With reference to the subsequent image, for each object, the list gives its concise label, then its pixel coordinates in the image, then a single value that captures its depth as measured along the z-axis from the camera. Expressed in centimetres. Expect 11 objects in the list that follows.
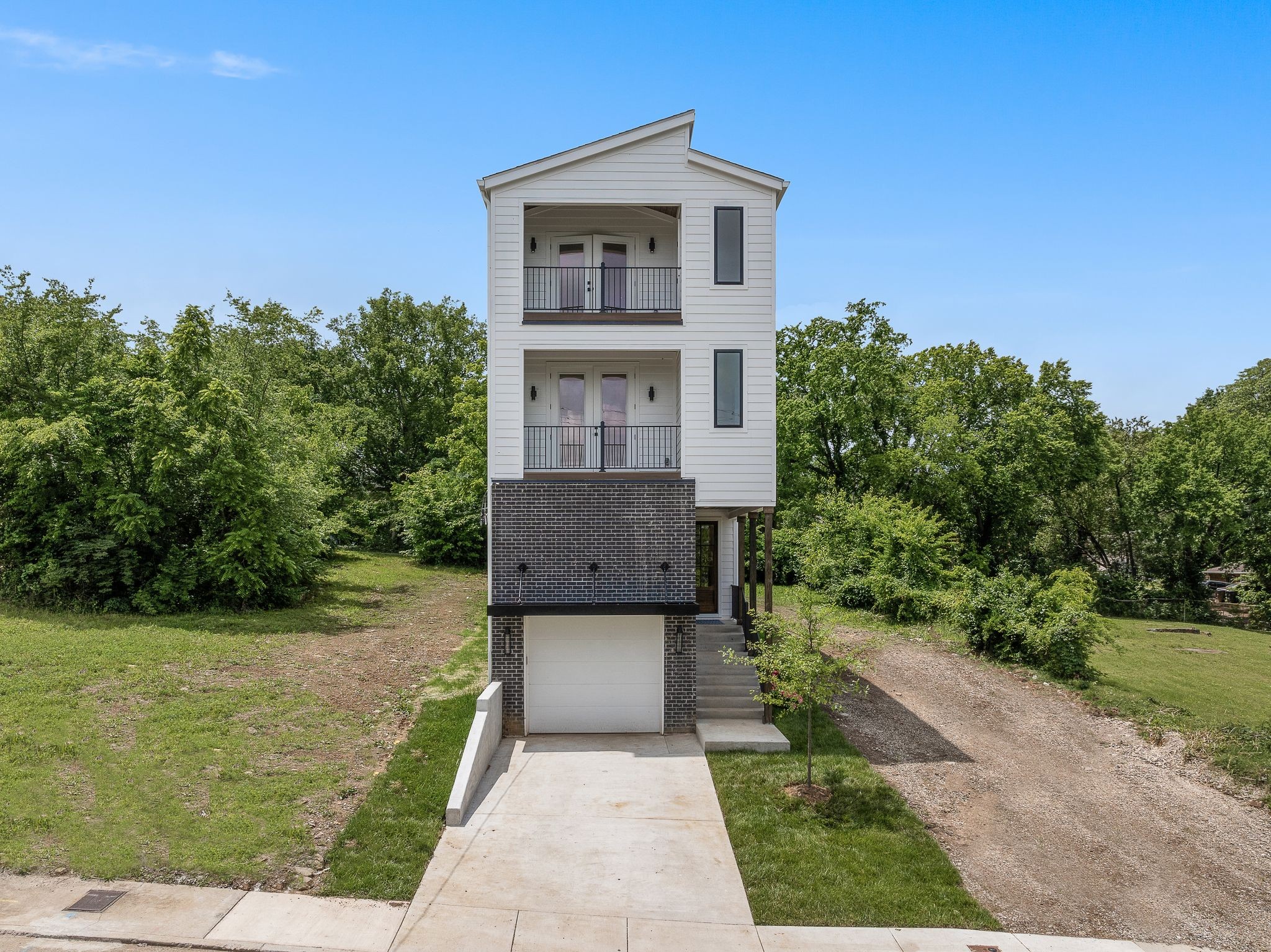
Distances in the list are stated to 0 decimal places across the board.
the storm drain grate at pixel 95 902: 760
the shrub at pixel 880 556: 2348
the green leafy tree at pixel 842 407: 3088
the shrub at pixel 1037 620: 1722
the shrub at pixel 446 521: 3378
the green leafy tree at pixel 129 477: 1950
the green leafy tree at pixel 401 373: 4450
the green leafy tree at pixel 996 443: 3061
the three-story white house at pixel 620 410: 1350
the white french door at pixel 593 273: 1567
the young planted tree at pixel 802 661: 1113
